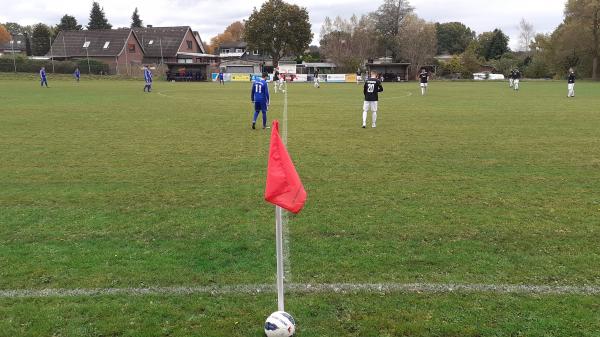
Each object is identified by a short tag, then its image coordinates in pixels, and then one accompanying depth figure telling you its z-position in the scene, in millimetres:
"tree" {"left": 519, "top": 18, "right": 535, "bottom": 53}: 99625
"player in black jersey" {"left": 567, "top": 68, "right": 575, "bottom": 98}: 29606
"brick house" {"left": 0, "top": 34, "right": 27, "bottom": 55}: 115600
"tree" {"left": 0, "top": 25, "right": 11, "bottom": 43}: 127312
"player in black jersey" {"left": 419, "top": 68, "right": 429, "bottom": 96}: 34188
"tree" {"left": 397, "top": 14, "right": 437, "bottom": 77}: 78000
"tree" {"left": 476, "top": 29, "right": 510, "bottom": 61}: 99812
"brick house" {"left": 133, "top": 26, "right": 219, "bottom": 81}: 80688
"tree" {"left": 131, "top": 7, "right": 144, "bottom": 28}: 113250
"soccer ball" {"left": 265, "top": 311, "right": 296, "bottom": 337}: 3693
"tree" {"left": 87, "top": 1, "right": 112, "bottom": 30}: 99188
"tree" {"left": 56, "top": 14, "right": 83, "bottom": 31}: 98875
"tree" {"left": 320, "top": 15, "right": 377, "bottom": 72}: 78438
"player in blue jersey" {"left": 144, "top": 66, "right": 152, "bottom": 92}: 36250
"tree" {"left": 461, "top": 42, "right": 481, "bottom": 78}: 79812
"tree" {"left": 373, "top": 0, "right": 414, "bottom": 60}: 92125
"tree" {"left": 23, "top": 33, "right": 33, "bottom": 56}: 99188
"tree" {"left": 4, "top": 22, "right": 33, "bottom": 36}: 133688
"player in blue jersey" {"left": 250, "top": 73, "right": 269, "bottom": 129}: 15961
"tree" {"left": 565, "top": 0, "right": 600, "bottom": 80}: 63688
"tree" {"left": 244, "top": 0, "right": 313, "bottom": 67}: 79438
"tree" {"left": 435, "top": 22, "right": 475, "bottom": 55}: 115938
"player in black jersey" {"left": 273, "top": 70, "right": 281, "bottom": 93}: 37653
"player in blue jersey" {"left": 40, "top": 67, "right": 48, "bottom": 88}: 40750
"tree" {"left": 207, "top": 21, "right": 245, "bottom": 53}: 137625
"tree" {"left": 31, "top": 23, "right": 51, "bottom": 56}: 94250
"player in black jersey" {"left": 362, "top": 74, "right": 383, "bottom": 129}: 15281
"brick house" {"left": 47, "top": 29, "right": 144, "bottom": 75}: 72938
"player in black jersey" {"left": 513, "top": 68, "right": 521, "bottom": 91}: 40662
